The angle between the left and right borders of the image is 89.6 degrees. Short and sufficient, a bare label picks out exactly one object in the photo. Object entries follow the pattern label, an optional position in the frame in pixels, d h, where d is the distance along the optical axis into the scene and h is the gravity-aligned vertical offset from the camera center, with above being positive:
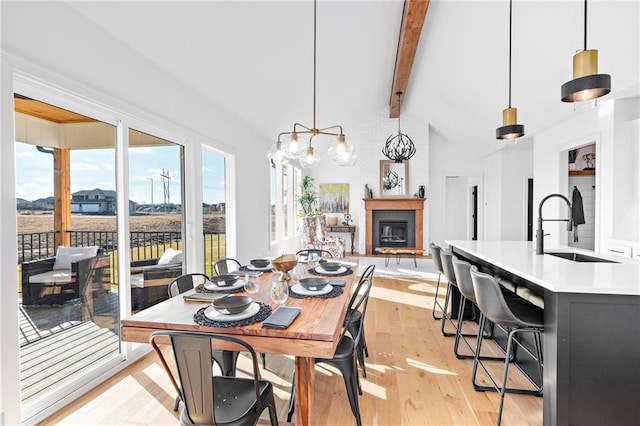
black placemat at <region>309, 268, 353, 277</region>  2.50 -0.51
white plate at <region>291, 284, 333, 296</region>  1.96 -0.51
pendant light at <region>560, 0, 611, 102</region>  1.53 +0.61
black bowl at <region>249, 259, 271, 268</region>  2.87 -0.48
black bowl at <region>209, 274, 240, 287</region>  2.13 -0.48
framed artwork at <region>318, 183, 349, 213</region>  8.38 +0.29
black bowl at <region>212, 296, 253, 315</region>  1.59 -0.48
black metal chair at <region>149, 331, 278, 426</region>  1.21 -0.71
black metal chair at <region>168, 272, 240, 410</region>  2.00 -0.94
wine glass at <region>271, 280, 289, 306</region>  1.76 -0.46
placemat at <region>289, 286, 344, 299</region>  1.95 -0.52
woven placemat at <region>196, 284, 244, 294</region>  2.05 -0.52
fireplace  7.64 -0.32
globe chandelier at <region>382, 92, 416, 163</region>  5.73 +1.04
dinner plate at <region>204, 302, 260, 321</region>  1.56 -0.52
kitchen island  1.57 -0.72
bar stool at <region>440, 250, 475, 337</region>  2.88 -0.60
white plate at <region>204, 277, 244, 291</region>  2.06 -0.50
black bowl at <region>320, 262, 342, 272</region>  2.61 -0.47
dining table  1.41 -0.55
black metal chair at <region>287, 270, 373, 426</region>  1.79 -0.88
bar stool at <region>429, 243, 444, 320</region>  3.24 -0.50
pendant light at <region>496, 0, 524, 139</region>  2.41 +0.61
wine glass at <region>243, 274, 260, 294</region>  1.86 -0.44
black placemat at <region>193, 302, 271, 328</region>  1.50 -0.53
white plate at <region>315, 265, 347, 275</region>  2.53 -0.49
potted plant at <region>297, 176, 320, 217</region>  7.97 +0.25
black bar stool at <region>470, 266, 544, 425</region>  1.85 -0.64
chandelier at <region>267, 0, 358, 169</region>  2.71 +0.51
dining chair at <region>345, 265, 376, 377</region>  2.03 -0.81
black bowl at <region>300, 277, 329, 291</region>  2.04 -0.48
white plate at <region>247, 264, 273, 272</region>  2.75 -0.51
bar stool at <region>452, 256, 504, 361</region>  2.36 -0.57
